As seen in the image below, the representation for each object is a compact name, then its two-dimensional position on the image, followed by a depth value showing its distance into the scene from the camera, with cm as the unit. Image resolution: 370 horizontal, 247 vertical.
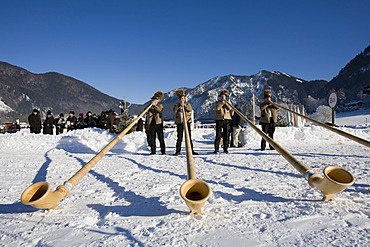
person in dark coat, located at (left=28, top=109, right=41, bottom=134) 1305
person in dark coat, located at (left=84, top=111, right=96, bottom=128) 1538
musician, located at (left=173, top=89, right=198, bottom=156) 657
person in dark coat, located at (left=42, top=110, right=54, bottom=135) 1326
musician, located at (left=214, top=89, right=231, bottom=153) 659
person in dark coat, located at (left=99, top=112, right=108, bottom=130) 1466
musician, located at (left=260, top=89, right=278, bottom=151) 708
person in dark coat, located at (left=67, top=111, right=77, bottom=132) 1595
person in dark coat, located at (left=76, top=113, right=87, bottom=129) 1563
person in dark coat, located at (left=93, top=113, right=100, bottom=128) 1582
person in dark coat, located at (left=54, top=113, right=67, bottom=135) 1573
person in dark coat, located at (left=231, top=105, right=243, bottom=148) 938
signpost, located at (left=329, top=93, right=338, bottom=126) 1414
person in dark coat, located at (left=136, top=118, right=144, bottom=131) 1485
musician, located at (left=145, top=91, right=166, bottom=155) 678
